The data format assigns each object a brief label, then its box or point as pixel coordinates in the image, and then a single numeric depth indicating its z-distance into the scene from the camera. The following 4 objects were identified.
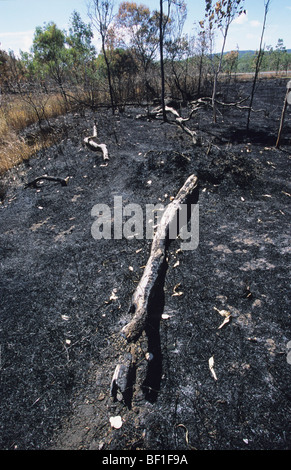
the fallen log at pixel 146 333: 2.05
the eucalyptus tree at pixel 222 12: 6.93
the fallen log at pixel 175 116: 7.48
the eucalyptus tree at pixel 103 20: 9.89
